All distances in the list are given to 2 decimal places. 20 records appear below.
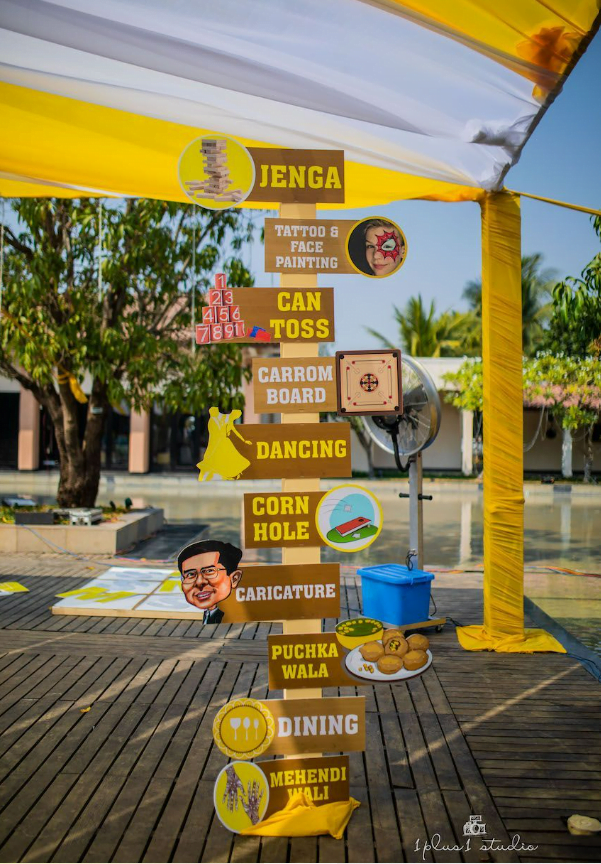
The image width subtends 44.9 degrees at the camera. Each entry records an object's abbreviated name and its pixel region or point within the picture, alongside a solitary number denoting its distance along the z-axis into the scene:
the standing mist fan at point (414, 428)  5.72
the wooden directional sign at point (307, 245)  3.12
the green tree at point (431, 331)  31.94
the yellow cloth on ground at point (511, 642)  5.40
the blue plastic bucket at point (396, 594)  5.68
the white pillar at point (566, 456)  26.03
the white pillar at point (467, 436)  27.14
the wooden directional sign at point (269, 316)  3.04
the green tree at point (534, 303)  32.09
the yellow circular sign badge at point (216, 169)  3.01
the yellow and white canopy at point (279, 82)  3.16
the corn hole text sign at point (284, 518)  3.06
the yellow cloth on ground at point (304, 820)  2.91
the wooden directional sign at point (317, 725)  3.00
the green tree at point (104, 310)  9.27
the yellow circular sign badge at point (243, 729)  2.91
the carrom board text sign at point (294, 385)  3.09
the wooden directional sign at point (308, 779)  2.96
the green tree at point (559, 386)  22.42
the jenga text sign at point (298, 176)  3.10
